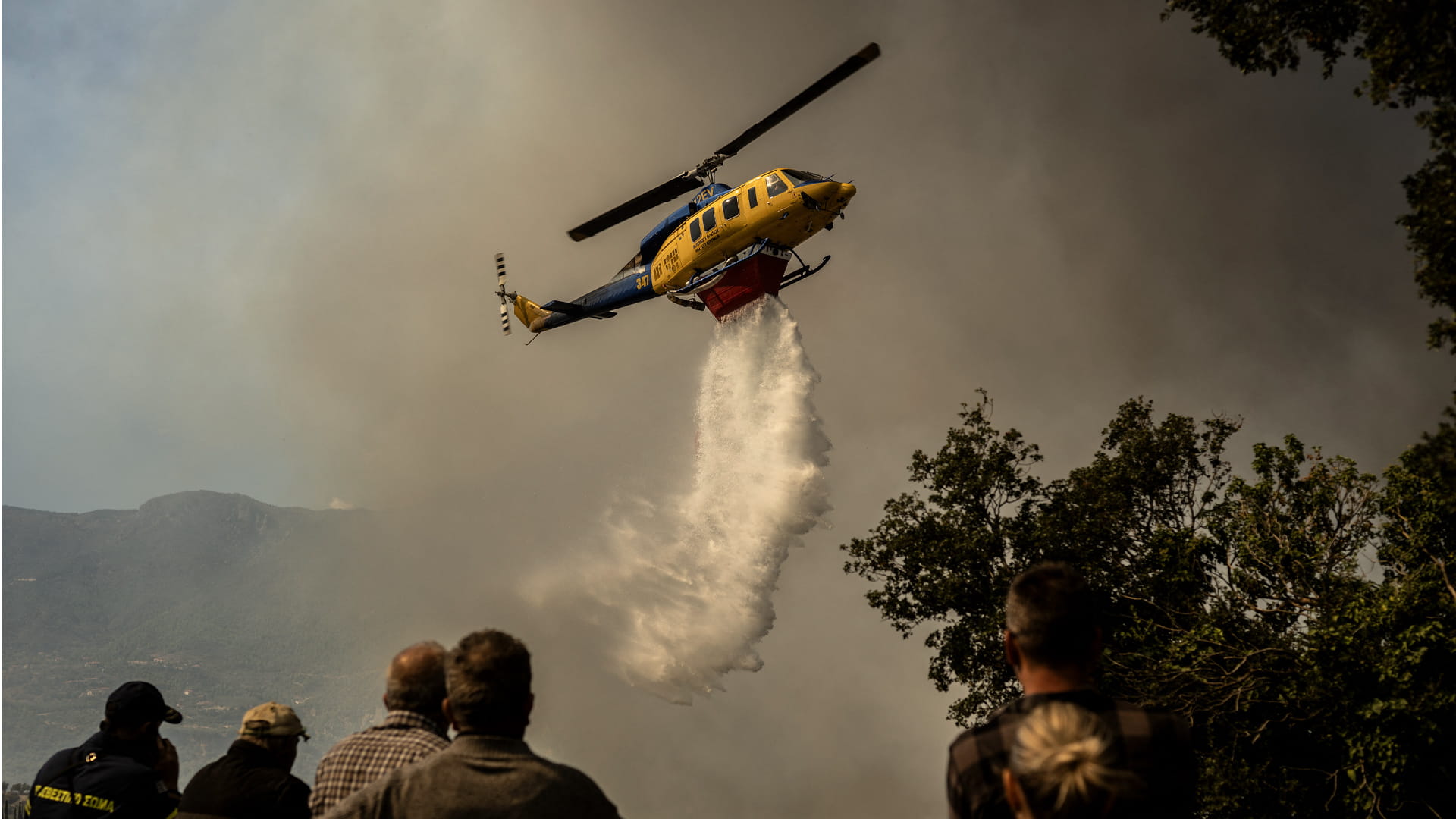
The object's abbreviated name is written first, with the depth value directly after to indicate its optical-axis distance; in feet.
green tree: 73.56
